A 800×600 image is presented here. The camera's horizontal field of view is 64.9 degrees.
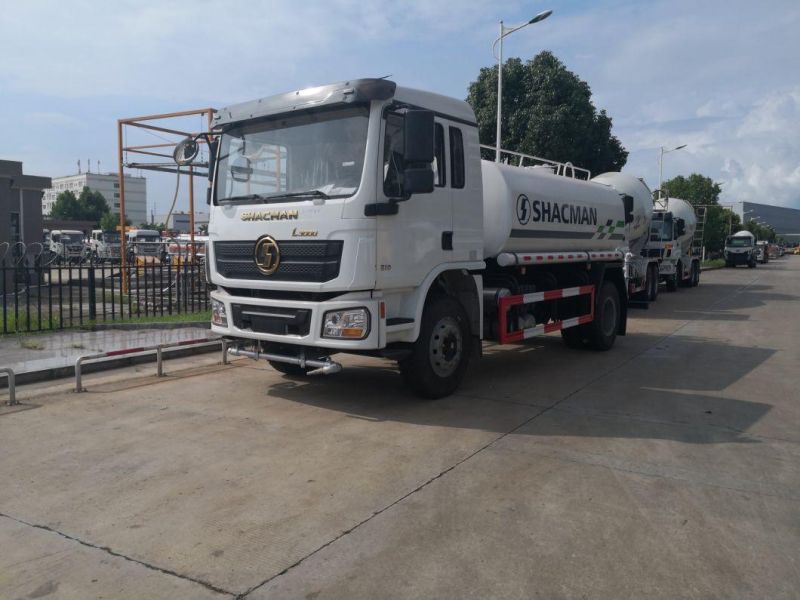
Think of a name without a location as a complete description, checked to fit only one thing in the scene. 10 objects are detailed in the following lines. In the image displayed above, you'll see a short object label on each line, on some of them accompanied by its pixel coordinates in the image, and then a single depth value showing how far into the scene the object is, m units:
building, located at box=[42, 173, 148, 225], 135.75
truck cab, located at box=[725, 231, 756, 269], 44.91
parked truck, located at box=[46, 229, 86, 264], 29.31
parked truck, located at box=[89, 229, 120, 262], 35.16
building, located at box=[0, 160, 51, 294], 22.71
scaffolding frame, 13.45
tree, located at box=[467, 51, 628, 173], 22.47
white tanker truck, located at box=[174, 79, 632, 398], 5.88
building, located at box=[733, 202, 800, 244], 156.98
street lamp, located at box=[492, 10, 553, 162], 18.48
